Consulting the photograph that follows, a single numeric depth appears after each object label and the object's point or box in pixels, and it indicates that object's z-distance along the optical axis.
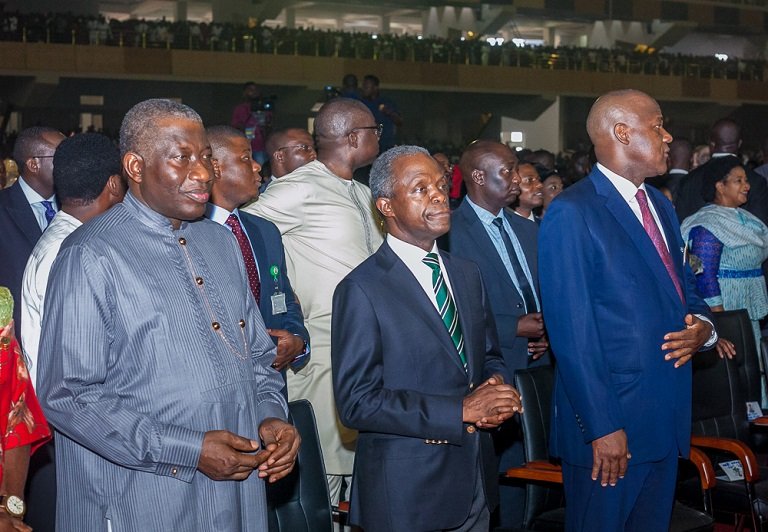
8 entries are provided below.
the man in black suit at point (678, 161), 8.01
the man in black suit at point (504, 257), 4.27
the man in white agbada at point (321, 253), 4.02
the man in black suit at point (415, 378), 2.68
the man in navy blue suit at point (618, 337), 3.04
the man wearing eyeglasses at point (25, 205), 3.75
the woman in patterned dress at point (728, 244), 5.28
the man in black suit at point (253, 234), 3.61
